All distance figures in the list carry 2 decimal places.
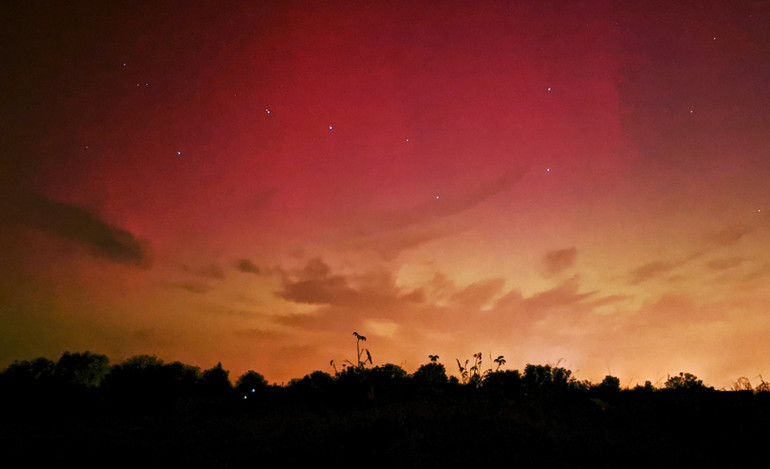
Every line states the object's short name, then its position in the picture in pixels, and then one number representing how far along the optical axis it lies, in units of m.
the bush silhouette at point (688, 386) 13.28
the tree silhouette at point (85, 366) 81.56
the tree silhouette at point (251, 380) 75.65
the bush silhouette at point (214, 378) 37.81
